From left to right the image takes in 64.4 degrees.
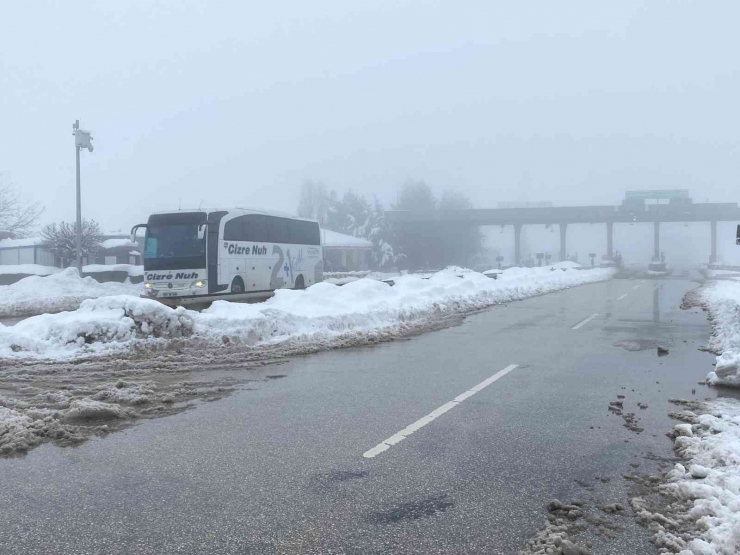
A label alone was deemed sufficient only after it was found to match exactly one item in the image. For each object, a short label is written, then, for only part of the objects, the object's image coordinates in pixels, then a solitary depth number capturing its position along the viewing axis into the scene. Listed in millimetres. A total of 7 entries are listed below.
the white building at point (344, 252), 71125
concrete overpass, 85250
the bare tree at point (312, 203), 110438
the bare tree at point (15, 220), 53906
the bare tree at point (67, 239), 39031
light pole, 26688
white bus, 20734
